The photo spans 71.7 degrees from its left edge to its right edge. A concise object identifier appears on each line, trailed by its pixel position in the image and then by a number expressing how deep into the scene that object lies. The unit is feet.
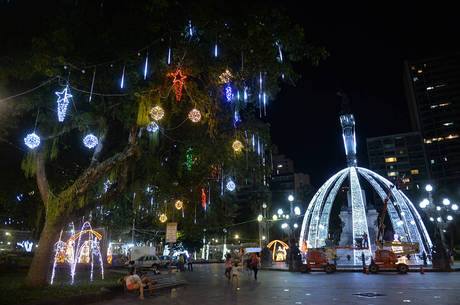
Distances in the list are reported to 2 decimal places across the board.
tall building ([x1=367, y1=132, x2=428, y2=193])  354.95
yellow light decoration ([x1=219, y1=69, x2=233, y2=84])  41.88
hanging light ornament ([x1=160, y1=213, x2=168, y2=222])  68.15
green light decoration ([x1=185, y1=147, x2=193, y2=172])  51.70
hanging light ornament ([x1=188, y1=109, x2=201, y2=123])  41.98
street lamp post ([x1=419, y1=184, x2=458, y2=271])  74.51
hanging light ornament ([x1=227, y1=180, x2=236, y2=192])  63.10
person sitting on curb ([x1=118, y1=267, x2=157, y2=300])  38.45
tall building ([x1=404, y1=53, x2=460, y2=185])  331.98
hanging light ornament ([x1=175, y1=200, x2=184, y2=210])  60.13
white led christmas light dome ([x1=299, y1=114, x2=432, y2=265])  110.88
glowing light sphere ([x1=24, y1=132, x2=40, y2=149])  39.43
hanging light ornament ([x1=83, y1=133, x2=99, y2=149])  43.78
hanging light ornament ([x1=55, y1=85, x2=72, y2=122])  37.86
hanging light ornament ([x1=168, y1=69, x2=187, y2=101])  39.75
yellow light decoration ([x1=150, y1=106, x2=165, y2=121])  39.70
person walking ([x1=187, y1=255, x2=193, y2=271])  101.57
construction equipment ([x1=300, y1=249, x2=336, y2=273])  76.84
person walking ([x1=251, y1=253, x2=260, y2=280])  61.66
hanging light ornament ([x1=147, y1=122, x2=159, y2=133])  43.79
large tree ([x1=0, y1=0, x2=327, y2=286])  36.27
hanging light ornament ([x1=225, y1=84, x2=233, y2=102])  44.29
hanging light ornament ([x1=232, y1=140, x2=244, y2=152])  48.14
